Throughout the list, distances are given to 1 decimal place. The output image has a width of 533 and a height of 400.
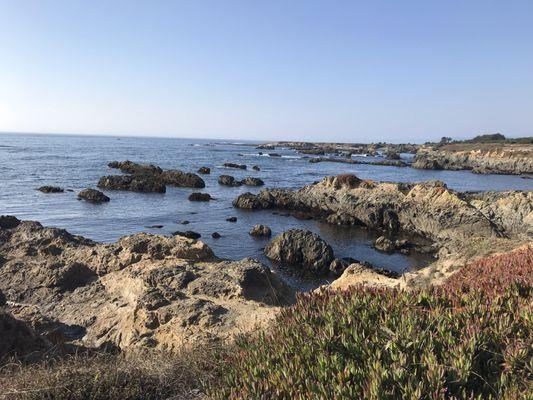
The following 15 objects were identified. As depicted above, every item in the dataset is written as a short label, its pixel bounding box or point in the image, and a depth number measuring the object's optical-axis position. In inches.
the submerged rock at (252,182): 2078.0
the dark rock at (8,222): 758.5
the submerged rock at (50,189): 1661.3
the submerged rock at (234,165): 2931.8
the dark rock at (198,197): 1614.2
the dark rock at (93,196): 1504.7
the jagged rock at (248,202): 1475.1
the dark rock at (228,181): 2057.1
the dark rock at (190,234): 1043.4
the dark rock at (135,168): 2247.8
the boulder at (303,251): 851.4
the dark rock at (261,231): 1098.1
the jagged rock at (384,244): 1010.1
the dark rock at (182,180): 1961.1
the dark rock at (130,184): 1791.3
